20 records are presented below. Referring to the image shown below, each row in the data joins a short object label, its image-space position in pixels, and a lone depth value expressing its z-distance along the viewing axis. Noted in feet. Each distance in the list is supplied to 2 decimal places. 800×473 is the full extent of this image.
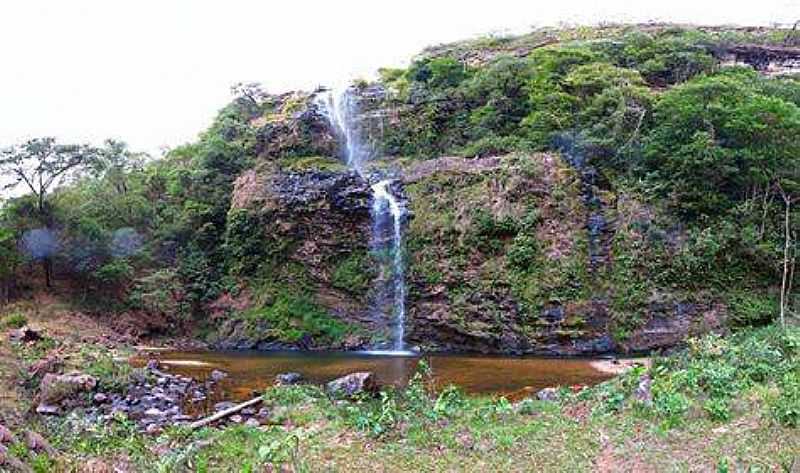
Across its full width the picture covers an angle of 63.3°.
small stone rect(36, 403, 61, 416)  45.09
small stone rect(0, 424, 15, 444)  22.43
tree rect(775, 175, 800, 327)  73.14
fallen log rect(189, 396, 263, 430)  39.04
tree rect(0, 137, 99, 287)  96.32
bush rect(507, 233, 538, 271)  84.94
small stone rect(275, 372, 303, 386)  55.11
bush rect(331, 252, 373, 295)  93.15
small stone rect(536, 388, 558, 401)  41.99
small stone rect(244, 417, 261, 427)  38.37
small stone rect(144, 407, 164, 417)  44.83
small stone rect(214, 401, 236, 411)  45.75
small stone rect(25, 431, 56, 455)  23.80
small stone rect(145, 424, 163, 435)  38.04
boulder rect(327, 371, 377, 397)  45.96
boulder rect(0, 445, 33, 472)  19.54
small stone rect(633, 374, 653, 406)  34.16
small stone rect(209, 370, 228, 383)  58.59
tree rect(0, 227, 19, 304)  93.20
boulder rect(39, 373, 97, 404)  47.67
